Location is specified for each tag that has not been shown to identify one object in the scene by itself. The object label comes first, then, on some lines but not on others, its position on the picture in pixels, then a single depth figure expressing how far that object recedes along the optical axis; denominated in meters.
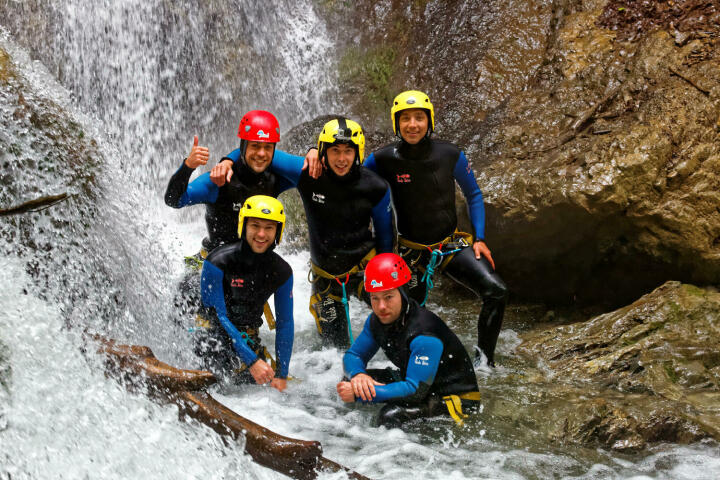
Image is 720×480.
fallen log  3.34
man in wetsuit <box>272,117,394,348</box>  5.24
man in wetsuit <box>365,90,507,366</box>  5.52
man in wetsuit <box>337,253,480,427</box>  4.55
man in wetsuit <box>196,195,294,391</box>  4.86
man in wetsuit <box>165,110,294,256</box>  5.08
